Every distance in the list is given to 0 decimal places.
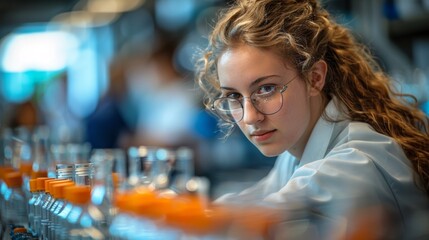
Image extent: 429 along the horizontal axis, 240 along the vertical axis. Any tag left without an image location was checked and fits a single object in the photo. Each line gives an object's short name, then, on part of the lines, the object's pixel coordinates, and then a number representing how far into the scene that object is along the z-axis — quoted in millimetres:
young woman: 1612
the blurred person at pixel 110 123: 4715
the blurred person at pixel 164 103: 4621
